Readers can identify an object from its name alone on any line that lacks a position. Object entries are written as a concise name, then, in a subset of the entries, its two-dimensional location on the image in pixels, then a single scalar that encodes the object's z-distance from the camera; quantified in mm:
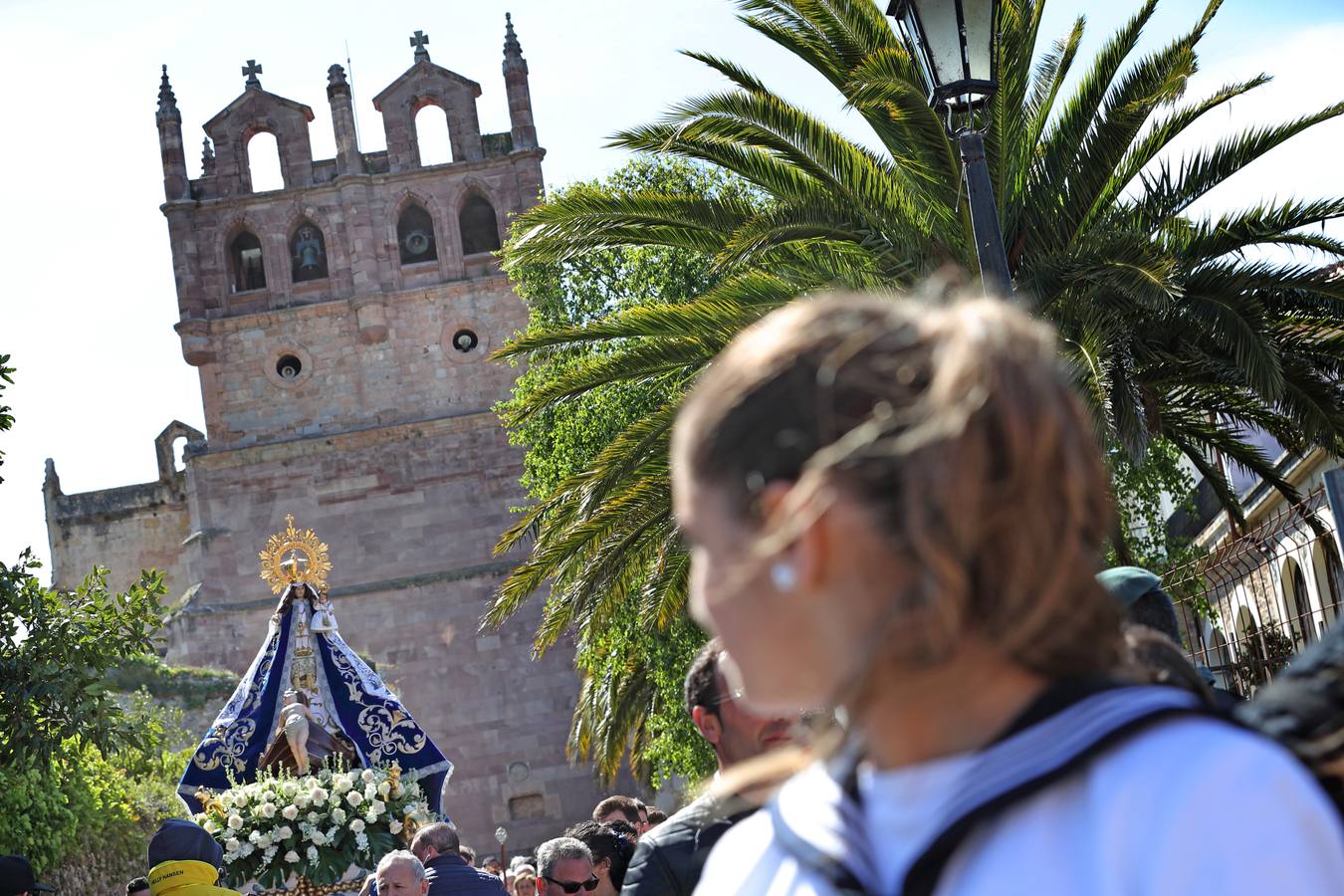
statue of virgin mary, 12672
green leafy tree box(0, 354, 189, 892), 10664
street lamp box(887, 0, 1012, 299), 6711
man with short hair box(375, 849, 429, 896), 6859
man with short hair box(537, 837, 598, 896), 5895
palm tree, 9727
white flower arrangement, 10031
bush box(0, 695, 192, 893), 15875
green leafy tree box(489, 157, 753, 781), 17969
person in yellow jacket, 6227
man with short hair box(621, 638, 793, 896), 3684
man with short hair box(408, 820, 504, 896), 7289
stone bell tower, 32188
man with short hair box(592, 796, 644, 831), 8398
